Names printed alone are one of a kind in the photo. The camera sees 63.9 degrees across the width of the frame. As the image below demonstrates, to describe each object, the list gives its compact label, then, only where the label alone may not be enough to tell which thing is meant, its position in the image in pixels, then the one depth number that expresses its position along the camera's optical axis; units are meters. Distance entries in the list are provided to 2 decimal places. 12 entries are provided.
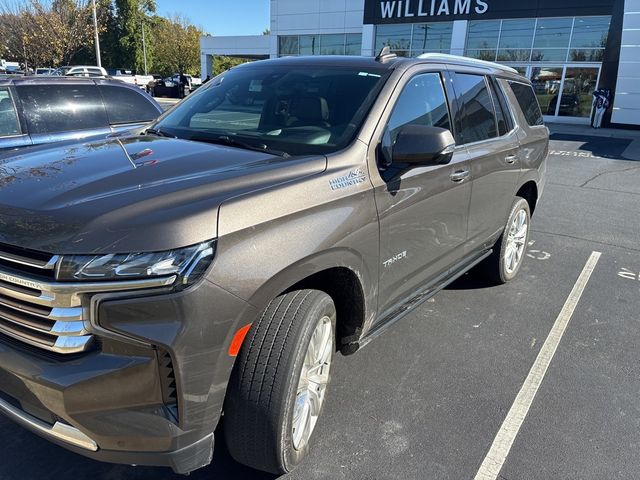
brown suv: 1.79
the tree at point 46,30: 34.03
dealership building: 21.72
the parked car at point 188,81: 40.52
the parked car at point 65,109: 5.38
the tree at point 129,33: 57.84
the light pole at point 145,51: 58.31
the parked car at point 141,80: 39.70
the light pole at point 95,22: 32.96
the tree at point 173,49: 64.69
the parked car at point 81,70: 29.12
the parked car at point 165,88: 39.41
